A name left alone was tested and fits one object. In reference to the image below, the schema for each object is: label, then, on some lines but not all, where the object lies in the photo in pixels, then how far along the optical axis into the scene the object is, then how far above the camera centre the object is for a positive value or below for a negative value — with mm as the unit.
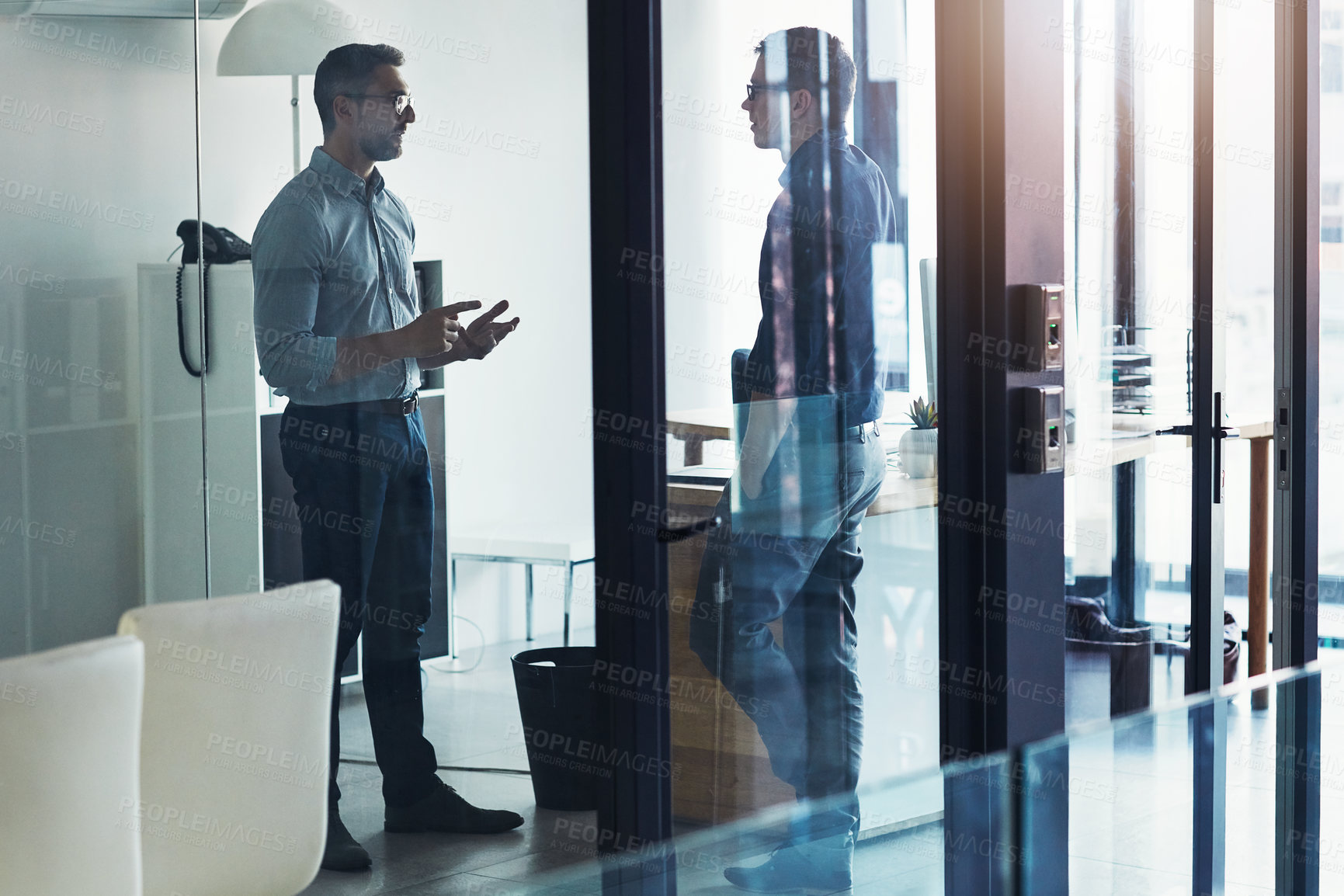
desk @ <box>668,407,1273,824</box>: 8040 -1020
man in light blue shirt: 7292 -99
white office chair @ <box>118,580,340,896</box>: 6800 -781
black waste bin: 7709 -950
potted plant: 8598 -304
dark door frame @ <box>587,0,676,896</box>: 7743 -100
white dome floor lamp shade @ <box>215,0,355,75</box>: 7128 +609
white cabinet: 7075 -220
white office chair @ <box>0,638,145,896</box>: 6348 -702
